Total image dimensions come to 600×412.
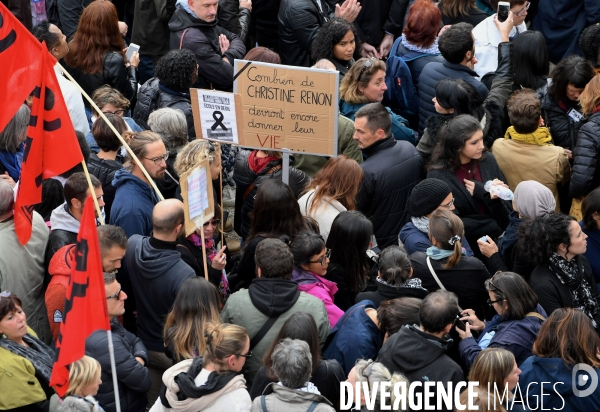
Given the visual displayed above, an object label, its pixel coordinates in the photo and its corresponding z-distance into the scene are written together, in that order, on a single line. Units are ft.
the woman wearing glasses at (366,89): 48.33
